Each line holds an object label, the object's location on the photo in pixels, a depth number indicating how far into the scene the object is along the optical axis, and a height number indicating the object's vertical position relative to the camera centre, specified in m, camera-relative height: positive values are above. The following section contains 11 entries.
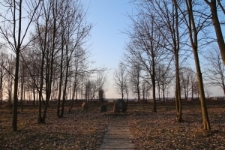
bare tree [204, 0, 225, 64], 5.32 +2.02
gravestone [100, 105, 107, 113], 19.69 -2.29
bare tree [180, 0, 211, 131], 7.21 +1.77
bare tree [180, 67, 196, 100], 42.48 +1.03
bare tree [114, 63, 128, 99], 36.48 +0.76
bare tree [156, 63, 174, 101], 18.47 +2.14
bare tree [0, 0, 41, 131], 7.93 +2.49
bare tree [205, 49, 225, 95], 23.94 +1.64
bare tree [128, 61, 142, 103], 27.44 +1.09
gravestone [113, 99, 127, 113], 17.96 -1.85
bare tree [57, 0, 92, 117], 12.76 +4.39
